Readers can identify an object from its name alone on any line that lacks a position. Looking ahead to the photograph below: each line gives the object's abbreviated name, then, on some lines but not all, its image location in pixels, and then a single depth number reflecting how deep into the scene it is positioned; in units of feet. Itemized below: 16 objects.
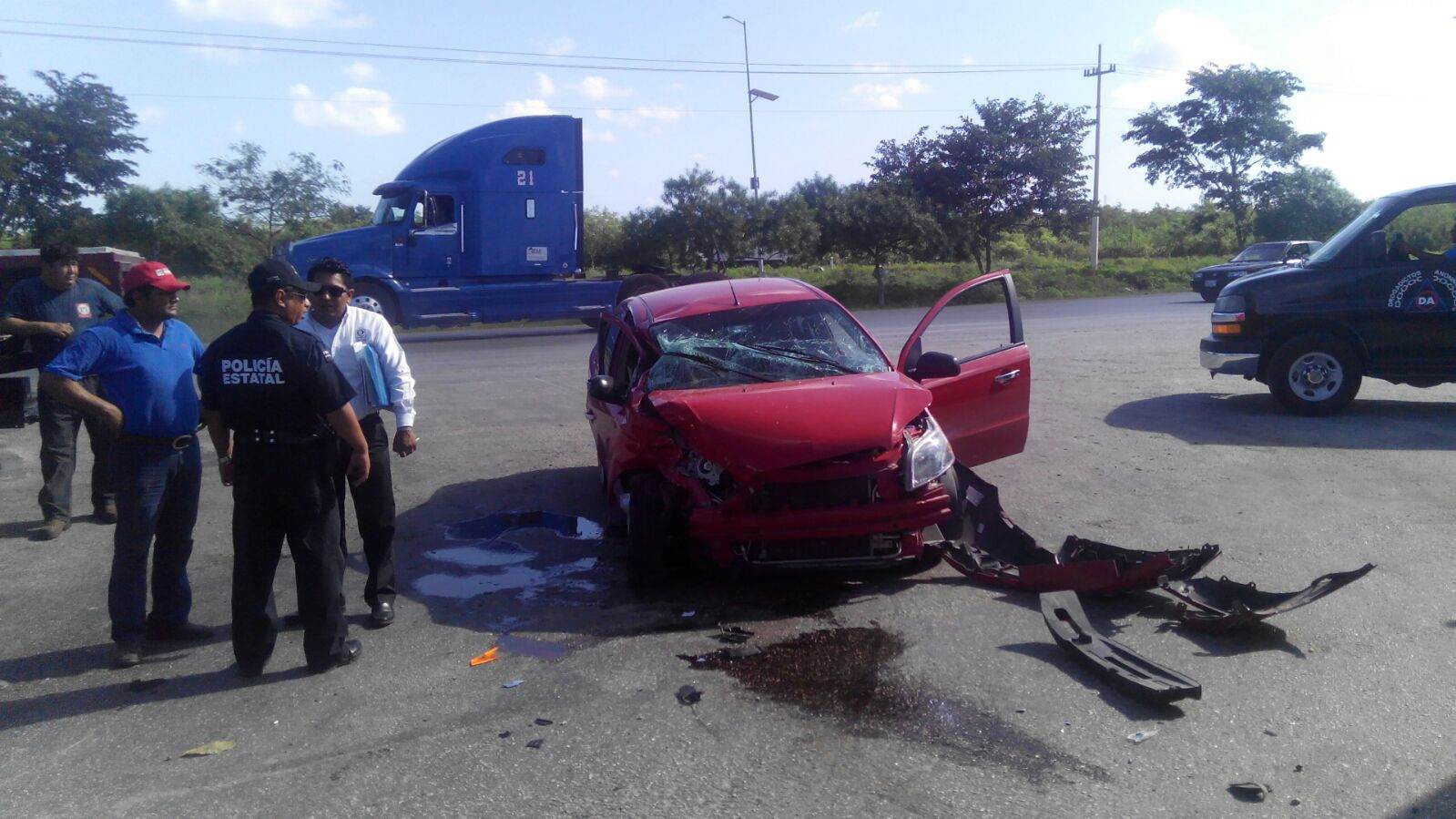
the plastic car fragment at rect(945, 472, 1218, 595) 17.07
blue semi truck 68.95
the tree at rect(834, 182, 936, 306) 104.68
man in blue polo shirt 15.96
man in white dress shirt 17.39
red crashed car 17.33
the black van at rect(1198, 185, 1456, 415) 32.12
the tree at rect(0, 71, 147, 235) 125.80
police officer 14.79
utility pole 124.71
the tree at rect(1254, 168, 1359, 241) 139.85
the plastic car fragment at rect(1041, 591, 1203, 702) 13.48
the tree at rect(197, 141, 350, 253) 115.75
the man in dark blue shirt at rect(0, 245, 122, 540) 23.90
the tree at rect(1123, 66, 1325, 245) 149.69
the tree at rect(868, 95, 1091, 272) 112.78
